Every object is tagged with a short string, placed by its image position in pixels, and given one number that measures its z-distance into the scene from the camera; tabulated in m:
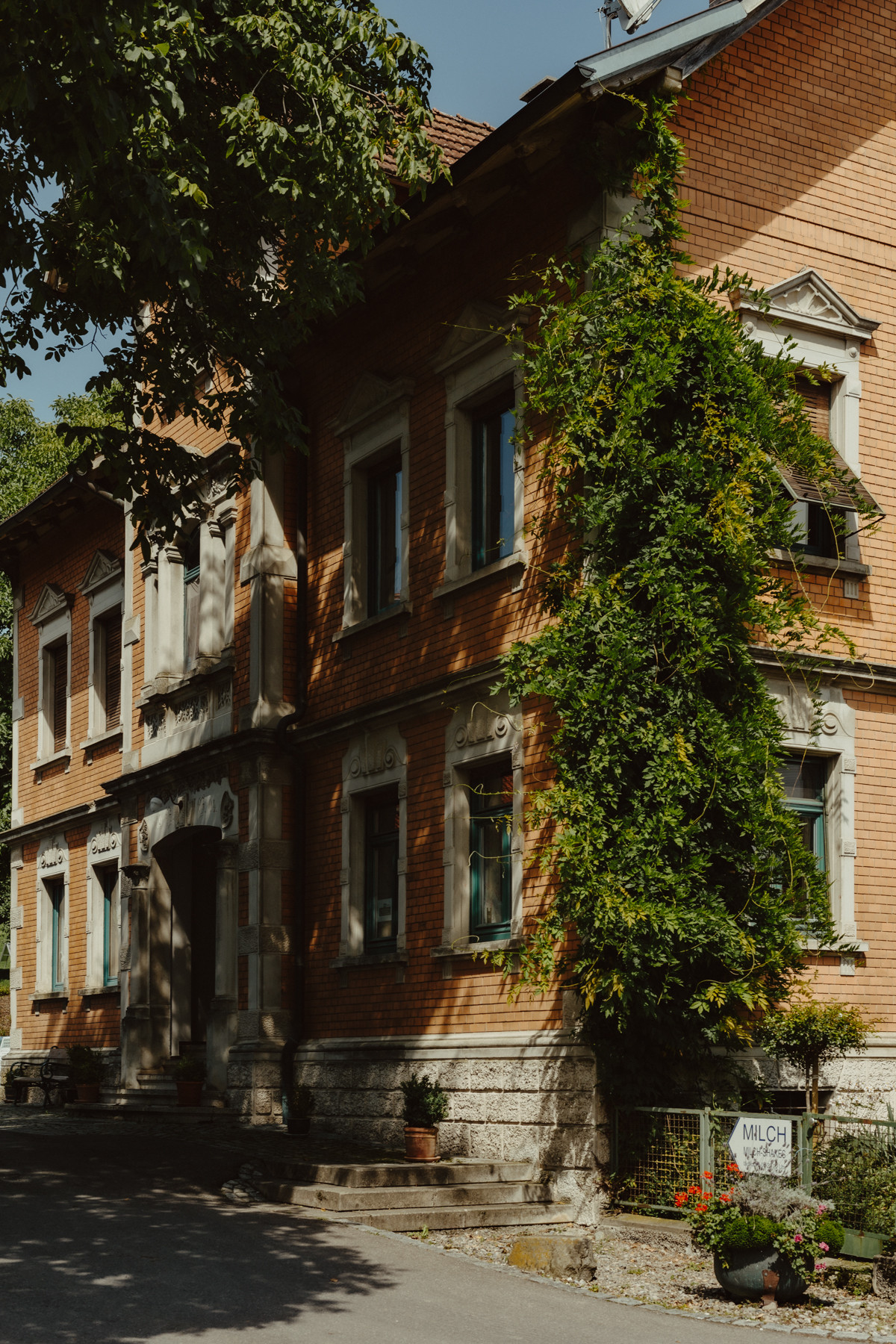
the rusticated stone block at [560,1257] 10.30
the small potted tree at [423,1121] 13.35
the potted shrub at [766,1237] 9.84
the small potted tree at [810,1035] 12.62
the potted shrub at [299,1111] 16.50
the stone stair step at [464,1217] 11.59
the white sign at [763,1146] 10.48
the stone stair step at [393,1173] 12.41
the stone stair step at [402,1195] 11.91
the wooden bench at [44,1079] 22.39
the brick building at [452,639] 14.13
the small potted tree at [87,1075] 21.16
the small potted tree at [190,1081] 18.39
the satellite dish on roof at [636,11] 16.58
